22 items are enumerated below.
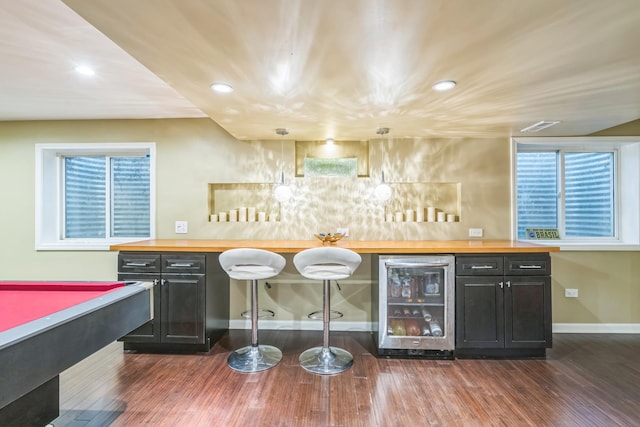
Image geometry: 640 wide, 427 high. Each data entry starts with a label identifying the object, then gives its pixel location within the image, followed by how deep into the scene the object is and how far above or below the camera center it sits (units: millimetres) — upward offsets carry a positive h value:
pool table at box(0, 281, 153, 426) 985 -446
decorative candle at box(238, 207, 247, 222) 3324 -14
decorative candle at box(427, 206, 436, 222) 3291 -5
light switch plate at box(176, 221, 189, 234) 3320 -144
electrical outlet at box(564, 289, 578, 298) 3193 -834
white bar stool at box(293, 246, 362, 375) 2291 -467
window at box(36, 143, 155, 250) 3479 +210
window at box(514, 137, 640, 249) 3328 +249
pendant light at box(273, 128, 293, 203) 3109 +223
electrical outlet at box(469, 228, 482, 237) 3264 -198
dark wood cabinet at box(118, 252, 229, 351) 2635 -711
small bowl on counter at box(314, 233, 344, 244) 2895 -231
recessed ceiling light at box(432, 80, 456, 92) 1887 +812
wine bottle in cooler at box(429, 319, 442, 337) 2586 -979
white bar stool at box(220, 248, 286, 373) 2316 -471
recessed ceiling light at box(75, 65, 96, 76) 2135 +1028
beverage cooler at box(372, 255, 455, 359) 2555 -798
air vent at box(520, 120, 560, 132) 2754 +817
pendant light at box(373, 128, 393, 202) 3059 +227
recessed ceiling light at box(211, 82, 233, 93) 1900 +808
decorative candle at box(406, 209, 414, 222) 3291 -26
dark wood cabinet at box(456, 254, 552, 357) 2545 -749
